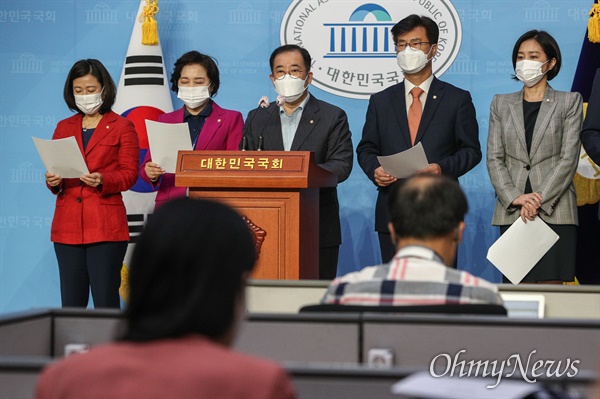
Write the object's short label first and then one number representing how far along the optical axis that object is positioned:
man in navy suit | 9.33
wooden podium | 8.08
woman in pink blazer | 9.54
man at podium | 9.34
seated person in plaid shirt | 4.24
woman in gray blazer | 9.05
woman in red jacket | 9.16
